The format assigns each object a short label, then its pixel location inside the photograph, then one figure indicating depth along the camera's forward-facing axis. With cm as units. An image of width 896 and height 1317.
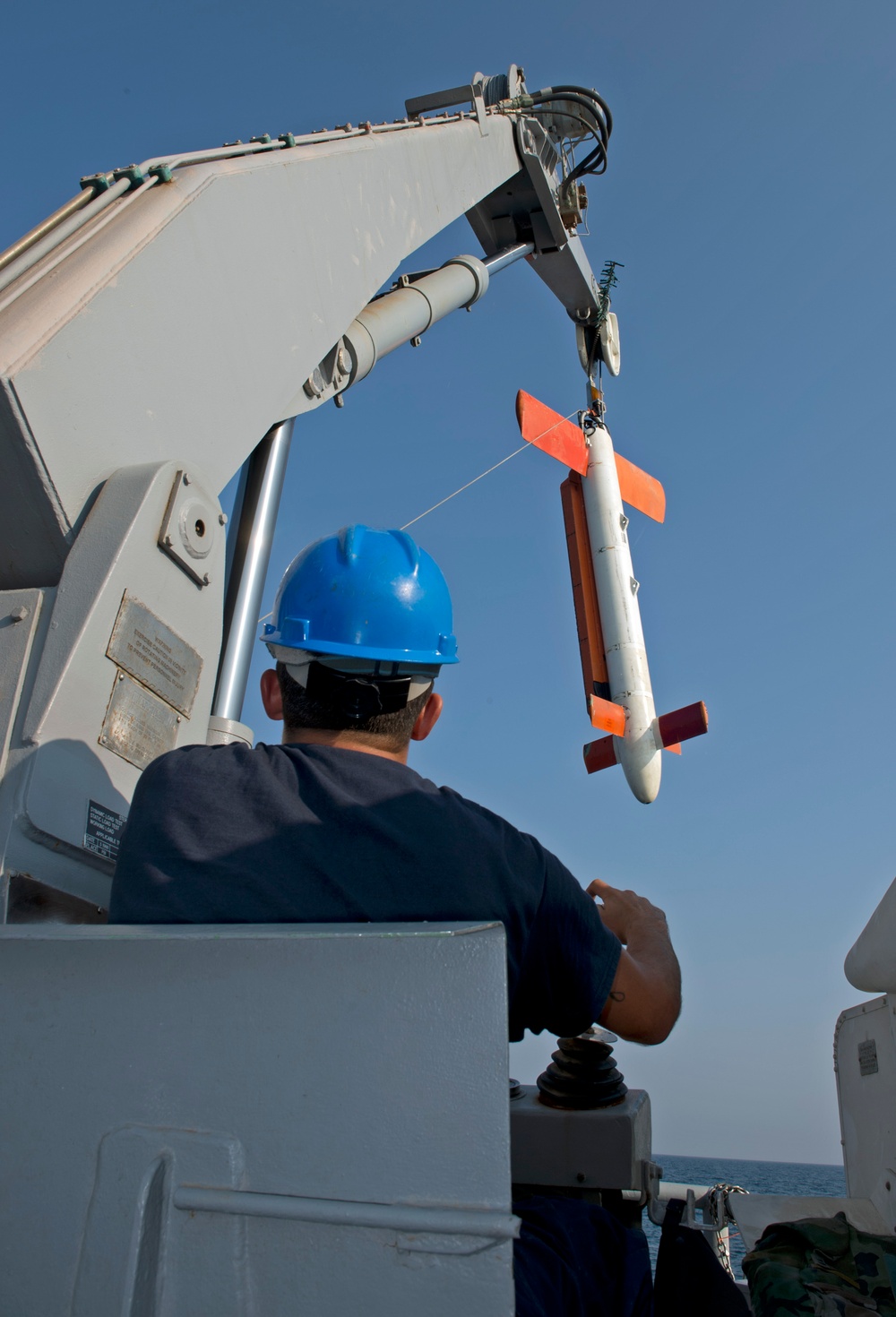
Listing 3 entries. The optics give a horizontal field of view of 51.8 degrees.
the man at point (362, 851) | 164
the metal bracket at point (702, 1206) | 319
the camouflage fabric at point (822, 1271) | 200
